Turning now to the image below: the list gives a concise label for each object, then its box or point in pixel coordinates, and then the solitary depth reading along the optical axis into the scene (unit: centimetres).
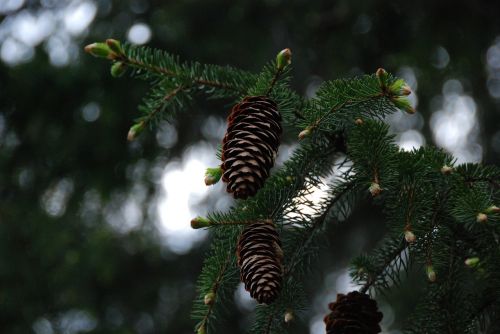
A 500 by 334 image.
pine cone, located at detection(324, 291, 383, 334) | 264
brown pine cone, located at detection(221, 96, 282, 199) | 262
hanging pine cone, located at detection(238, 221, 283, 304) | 261
